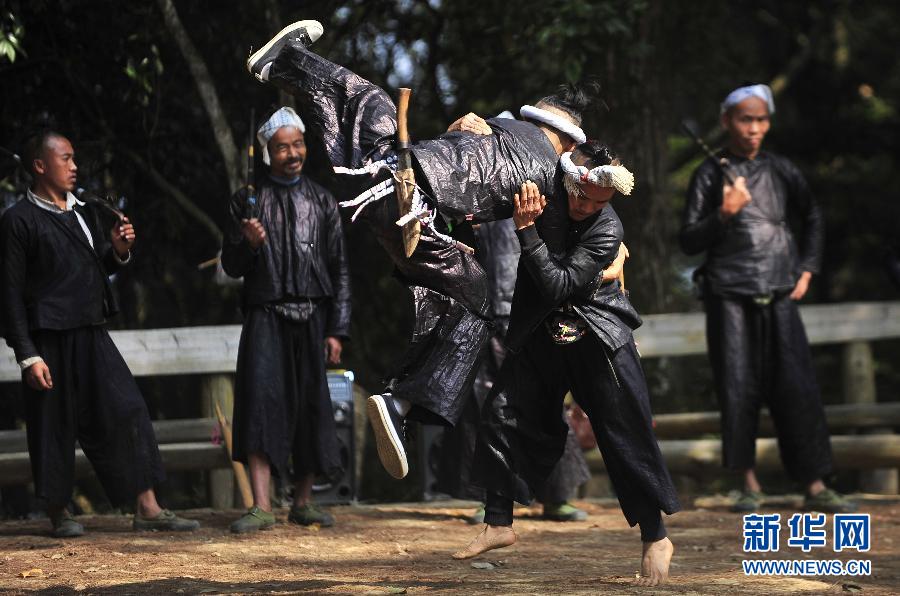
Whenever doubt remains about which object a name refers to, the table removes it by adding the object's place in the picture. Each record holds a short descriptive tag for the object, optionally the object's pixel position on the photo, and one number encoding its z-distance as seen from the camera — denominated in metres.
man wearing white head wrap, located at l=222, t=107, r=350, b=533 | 15.07
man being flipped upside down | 11.09
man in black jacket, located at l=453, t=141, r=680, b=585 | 11.02
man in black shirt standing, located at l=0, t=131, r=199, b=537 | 14.45
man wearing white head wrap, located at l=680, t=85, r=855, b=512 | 17.12
